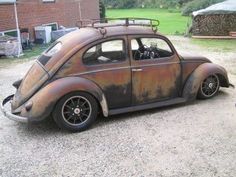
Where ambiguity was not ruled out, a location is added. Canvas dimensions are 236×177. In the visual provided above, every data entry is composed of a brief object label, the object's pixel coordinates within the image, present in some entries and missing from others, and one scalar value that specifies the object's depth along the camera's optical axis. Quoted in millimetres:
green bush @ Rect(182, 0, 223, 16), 21655
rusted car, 4437
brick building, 11182
